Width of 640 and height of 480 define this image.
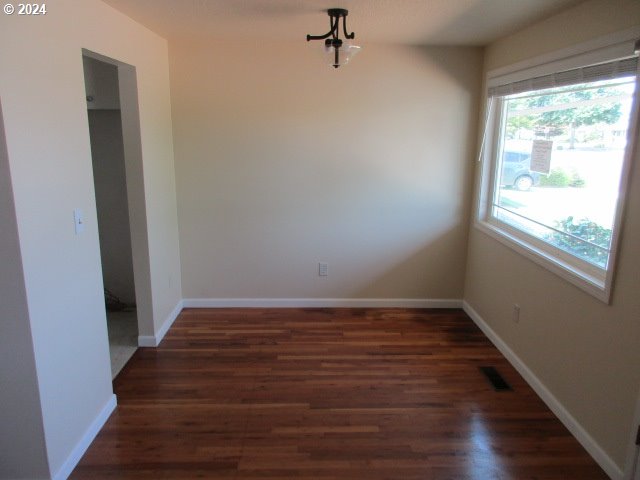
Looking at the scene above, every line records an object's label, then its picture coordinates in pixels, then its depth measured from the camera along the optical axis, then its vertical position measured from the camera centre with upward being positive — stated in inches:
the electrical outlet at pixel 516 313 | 124.8 -44.3
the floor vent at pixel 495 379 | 115.3 -59.6
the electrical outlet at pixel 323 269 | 164.7 -43.2
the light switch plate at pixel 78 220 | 86.9 -14.1
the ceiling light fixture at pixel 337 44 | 106.3 +25.3
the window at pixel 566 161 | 89.0 -1.8
